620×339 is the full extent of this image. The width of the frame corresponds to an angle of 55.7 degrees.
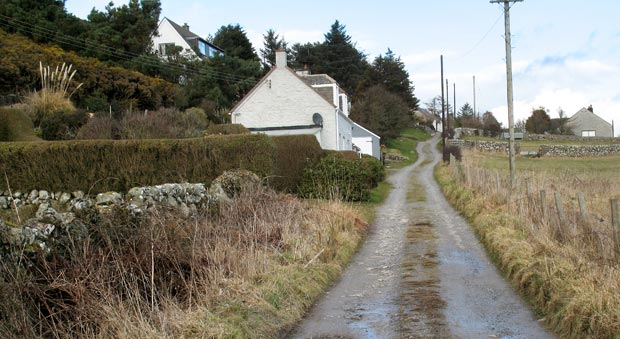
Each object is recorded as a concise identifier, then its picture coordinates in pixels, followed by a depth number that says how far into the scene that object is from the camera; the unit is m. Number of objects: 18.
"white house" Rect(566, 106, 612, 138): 99.56
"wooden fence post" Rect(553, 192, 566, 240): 11.20
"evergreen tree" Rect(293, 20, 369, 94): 79.81
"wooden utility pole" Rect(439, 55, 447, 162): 47.36
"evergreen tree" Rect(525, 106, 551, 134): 87.31
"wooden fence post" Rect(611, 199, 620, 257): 9.65
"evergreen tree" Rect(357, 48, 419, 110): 81.59
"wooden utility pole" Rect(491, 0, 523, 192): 23.95
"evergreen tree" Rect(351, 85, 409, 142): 63.55
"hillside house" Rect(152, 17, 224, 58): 64.12
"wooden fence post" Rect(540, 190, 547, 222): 12.69
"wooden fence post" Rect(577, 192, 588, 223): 11.22
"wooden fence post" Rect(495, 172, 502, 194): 18.98
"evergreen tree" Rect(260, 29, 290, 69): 81.44
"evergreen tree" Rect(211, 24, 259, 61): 65.25
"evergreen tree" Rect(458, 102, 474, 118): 105.12
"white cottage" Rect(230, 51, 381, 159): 36.88
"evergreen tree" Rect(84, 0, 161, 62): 50.81
